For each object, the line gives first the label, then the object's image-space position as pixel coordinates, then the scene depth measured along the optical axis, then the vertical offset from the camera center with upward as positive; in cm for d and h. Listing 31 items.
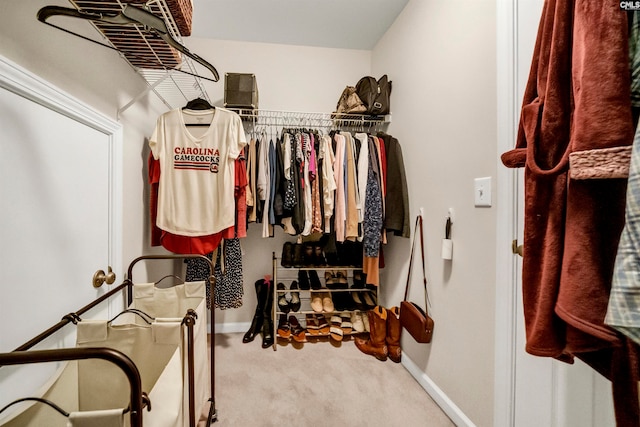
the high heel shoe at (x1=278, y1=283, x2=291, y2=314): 215 -76
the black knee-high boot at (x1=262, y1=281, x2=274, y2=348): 207 -90
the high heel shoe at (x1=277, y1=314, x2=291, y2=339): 209 -95
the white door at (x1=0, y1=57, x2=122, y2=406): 77 +2
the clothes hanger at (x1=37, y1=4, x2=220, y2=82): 76 +66
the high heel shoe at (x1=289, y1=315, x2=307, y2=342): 209 -98
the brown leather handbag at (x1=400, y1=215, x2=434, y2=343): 152 -64
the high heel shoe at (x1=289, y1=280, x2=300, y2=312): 216 -73
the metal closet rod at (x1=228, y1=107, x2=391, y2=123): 213 +85
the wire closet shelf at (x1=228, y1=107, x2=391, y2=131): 221 +83
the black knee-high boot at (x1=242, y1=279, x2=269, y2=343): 222 -84
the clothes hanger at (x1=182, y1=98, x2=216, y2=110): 170 +70
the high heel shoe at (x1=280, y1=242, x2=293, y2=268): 221 -37
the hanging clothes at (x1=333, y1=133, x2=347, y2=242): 193 +16
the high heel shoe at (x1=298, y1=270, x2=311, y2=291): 224 -60
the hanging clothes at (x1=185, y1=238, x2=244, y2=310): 192 -45
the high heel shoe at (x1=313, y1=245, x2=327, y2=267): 225 -37
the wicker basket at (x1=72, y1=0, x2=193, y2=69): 95 +78
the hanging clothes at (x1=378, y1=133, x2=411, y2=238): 185 +12
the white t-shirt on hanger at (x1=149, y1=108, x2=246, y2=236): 158 +27
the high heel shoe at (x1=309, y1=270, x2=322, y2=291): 226 -60
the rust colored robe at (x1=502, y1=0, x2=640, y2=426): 47 +4
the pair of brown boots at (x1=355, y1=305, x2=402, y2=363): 189 -90
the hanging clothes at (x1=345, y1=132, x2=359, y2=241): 193 +13
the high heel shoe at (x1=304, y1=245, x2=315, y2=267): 224 -38
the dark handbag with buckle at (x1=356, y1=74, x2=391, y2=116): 208 +95
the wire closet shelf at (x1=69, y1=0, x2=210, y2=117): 95 +78
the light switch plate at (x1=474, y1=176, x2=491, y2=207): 116 +10
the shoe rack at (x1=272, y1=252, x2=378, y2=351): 213 -78
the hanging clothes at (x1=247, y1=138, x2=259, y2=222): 190 +21
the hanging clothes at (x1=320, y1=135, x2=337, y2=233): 190 +23
